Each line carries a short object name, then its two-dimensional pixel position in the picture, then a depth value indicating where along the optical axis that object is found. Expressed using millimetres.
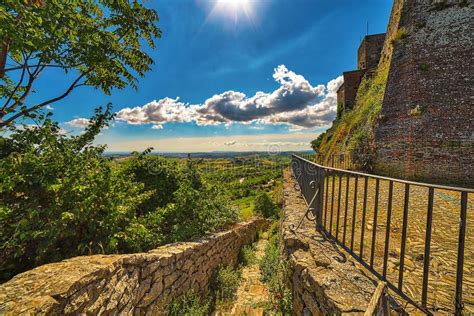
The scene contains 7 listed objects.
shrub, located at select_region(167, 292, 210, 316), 3362
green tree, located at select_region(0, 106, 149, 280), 2664
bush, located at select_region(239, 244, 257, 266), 6684
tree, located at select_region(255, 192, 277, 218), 13962
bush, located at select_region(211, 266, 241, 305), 4435
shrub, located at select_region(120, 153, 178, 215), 5287
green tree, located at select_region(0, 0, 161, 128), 3295
